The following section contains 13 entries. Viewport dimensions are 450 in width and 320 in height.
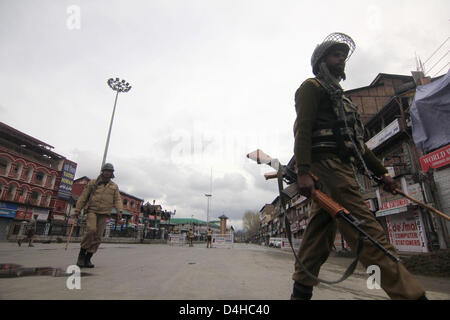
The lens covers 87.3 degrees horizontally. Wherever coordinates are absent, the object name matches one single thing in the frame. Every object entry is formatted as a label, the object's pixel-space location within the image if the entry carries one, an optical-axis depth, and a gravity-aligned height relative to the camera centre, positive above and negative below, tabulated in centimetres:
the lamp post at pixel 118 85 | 2341 +1425
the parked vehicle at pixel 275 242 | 3909 -77
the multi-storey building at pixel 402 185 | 1229 +308
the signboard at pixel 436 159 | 1099 +386
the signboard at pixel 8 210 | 2583 +242
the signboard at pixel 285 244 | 2636 -72
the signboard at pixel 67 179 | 3297 +741
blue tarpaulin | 1028 +555
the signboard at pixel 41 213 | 2970 +247
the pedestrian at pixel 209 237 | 2061 -4
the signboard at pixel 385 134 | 1431 +662
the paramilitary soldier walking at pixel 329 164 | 164 +58
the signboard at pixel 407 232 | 1277 +50
